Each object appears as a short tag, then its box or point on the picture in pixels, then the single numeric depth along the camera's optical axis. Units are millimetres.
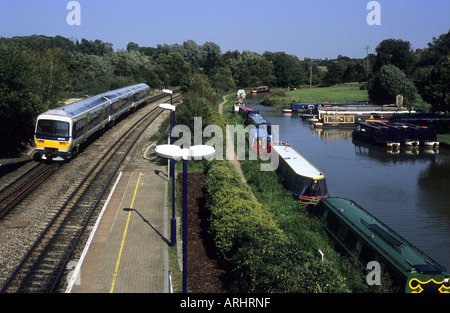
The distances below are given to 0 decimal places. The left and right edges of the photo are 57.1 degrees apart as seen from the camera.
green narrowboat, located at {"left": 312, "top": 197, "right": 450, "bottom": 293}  14047
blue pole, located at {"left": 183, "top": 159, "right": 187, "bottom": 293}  13164
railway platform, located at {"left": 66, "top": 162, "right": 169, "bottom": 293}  15289
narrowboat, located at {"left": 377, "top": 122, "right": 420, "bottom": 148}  52031
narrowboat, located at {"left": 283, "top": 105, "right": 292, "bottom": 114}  87375
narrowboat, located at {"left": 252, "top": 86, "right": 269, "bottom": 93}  127000
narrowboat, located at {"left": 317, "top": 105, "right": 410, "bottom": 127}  69250
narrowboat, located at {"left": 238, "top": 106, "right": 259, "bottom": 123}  61375
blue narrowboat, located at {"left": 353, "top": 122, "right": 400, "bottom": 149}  51372
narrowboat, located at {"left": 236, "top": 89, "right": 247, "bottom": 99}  95812
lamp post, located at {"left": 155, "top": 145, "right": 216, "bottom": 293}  12320
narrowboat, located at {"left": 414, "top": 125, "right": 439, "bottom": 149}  51938
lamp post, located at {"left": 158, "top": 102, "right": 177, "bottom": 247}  18578
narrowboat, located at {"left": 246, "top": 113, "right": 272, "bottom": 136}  46438
